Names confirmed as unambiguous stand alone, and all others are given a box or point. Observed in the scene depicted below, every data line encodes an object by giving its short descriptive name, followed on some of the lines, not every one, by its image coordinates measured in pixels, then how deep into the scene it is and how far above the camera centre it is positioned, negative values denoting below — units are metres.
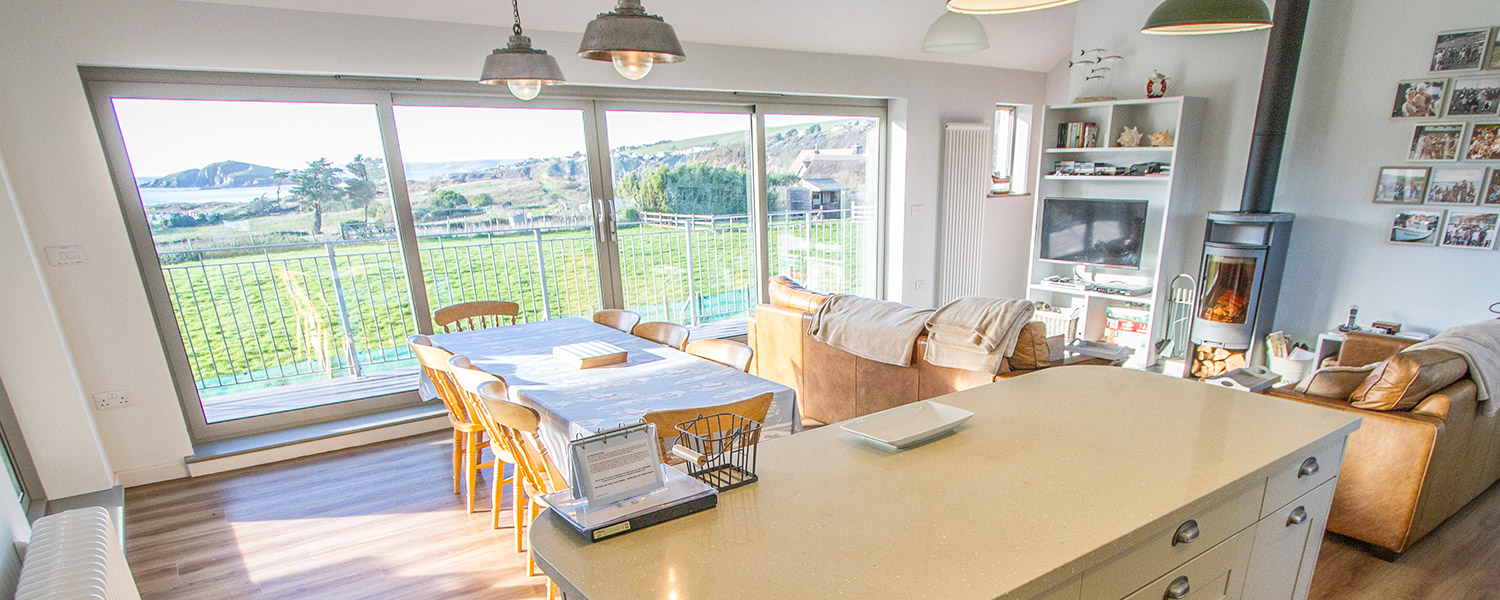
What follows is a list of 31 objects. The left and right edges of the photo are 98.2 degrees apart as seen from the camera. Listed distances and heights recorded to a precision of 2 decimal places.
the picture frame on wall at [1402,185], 3.79 -0.23
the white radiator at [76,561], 1.63 -0.96
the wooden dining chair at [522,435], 2.07 -0.89
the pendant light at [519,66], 2.36 +0.40
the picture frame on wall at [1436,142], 3.64 +0.02
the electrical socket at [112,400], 3.19 -1.00
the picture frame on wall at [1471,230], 3.58 -0.48
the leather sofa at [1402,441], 2.30 -1.06
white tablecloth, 2.16 -0.77
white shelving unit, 4.59 -0.24
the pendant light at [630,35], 1.86 +0.39
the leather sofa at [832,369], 2.87 -1.05
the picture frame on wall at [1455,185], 3.59 -0.23
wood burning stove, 4.11 -0.83
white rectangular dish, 1.46 -0.60
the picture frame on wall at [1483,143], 3.50 +0.00
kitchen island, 1.01 -0.64
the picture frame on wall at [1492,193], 3.53 -0.27
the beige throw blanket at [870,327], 3.13 -0.80
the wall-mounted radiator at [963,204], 5.73 -0.38
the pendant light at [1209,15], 2.74 +0.57
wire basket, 1.29 -0.59
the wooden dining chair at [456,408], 2.60 -0.96
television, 4.84 -0.56
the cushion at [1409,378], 2.30 -0.82
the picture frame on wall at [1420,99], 3.69 +0.26
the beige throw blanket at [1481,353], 2.43 -0.79
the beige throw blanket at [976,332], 2.74 -0.73
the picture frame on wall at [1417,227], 3.77 -0.47
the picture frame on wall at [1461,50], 3.53 +0.51
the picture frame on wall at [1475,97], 3.50 +0.25
